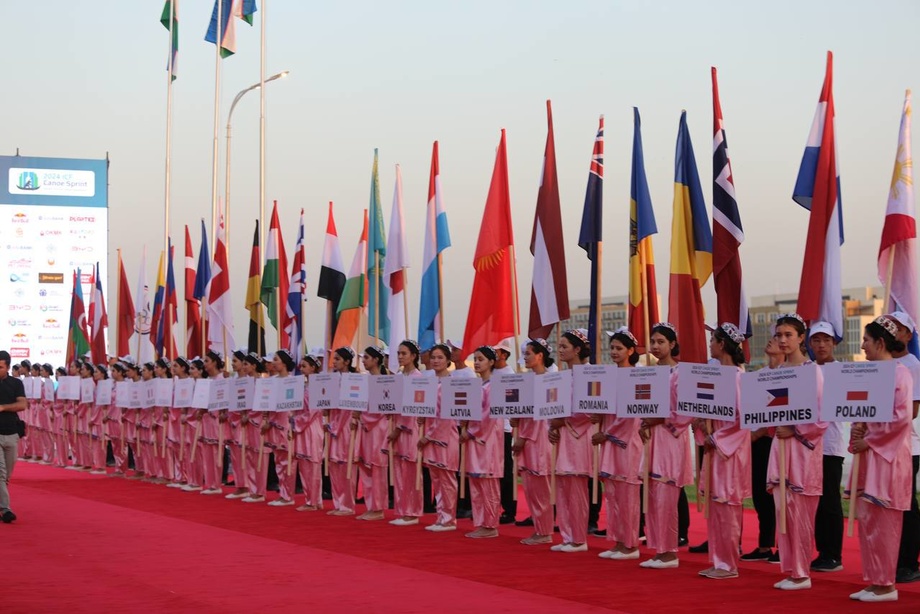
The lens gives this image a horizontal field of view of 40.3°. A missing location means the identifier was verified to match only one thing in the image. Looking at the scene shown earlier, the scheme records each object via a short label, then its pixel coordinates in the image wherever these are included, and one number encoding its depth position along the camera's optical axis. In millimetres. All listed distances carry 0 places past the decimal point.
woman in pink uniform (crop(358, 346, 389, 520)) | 12250
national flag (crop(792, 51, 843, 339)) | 8547
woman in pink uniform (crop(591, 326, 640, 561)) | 9102
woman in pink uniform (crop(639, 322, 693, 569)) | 8664
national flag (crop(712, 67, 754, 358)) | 9250
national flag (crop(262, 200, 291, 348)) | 17141
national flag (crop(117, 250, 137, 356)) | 21828
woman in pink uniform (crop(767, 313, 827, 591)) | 7590
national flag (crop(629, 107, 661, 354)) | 10398
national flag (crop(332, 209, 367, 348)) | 14906
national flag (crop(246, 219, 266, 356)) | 17531
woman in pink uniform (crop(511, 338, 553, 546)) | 10195
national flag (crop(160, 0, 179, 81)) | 24938
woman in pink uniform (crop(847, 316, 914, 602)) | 7145
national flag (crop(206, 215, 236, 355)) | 17562
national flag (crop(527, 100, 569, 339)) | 10938
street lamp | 22255
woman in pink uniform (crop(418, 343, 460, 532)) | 11297
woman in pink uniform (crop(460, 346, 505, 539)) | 10820
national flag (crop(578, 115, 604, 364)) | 10470
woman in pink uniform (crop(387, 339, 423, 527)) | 11789
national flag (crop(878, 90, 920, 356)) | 8305
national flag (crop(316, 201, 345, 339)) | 15508
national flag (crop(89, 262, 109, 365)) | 22578
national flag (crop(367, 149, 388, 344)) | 14438
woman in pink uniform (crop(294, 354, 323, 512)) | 13109
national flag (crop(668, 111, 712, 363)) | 9320
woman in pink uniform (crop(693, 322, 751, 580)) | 8078
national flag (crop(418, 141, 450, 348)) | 12867
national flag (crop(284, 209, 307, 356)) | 16016
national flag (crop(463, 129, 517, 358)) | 11445
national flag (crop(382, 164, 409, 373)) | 13633
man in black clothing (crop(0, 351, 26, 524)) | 11539
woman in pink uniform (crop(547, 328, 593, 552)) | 9672
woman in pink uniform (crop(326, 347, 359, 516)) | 12695
